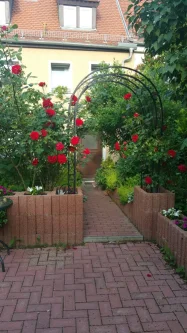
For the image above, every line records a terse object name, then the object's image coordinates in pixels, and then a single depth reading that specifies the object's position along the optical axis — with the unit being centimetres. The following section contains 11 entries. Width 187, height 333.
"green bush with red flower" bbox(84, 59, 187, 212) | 440
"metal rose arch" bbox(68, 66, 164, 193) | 421
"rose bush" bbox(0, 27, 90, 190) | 392
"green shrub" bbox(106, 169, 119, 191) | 689
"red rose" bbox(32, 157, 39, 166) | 414
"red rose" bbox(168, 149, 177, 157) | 428
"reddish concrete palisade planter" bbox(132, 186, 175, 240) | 426
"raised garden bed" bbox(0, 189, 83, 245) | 394
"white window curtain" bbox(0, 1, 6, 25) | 1098
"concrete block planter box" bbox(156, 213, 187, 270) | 322
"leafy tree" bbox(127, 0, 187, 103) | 253
